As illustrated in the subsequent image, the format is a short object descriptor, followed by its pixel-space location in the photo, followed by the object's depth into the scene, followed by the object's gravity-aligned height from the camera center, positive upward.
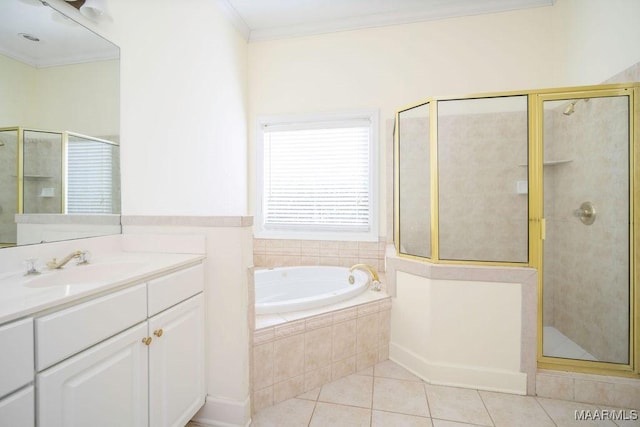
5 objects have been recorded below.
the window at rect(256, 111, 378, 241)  2.84 +0.37
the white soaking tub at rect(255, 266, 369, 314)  2.69 -0.67
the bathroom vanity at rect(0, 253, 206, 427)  0.72 -0.42
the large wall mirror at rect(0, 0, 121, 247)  1.11 +0.38
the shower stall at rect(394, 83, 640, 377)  1.70 +0.07
